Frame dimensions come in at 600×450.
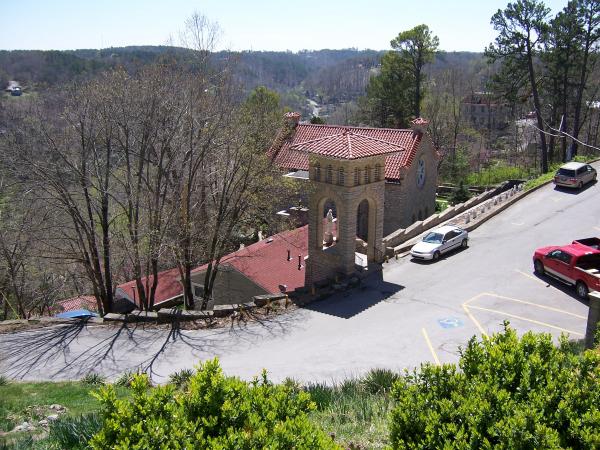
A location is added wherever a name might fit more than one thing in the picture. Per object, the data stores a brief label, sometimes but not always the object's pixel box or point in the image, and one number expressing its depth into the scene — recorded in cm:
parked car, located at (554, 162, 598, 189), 3134
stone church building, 2953
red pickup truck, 1766
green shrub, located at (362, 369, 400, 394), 1081
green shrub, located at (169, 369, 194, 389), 1222
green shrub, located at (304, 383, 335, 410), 944
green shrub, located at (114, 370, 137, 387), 1291
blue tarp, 2271
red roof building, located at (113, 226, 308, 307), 2200
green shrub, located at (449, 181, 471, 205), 3738
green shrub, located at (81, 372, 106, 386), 1318
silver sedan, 2161
